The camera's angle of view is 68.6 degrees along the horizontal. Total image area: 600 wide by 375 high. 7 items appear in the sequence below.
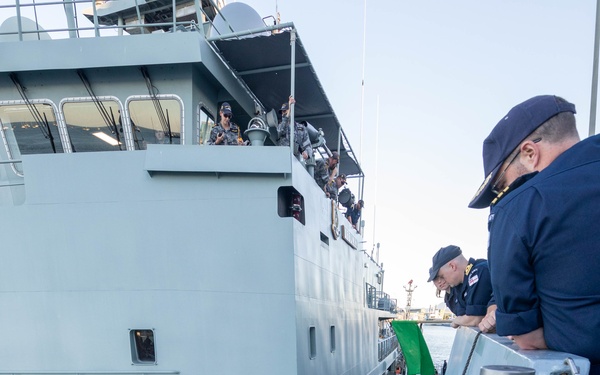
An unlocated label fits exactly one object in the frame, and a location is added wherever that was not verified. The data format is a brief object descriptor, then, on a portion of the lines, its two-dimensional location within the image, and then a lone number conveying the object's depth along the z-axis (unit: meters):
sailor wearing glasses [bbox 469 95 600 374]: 1.34
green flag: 6.79
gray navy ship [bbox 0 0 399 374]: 4.88
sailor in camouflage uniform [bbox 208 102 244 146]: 6.00
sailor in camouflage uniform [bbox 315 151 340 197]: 8.73
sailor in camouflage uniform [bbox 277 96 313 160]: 6.90
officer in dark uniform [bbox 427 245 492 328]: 2.95
